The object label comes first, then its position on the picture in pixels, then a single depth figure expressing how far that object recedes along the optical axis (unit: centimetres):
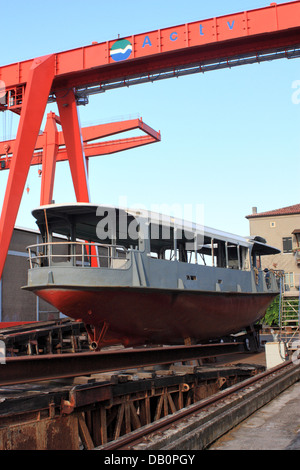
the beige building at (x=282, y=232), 3466
